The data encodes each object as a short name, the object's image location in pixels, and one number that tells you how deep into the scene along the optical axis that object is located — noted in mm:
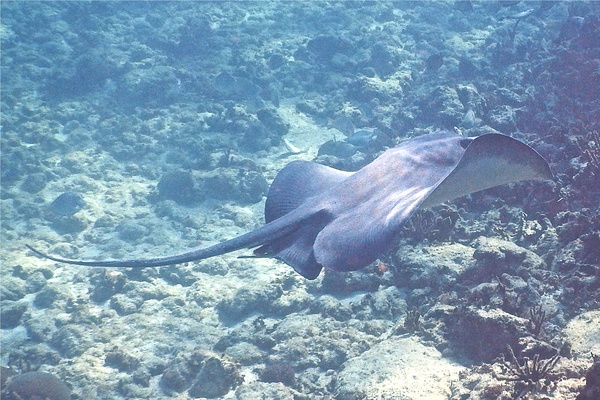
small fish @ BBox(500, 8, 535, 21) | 15143
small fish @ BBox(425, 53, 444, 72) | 15492
